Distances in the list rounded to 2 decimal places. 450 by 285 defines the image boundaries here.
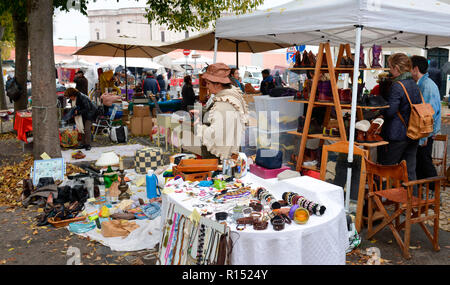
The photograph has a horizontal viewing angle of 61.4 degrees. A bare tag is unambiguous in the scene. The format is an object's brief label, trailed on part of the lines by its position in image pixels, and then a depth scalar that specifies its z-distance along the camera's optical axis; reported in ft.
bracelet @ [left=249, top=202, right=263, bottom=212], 9.08
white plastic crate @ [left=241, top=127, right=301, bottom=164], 19.31
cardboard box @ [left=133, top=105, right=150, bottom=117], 35.29
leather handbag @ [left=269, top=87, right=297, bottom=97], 20.16
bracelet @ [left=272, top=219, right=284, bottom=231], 8.05
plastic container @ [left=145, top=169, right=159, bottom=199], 16.33
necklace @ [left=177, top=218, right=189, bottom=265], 8.88
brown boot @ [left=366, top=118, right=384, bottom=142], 15.30
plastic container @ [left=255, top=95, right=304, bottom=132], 19.35
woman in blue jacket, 15.14
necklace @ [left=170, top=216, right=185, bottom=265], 9.10
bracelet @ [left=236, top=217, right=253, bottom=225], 8.29
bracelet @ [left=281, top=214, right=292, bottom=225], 8.36
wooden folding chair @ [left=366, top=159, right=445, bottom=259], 12.09
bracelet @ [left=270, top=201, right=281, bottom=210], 9.04
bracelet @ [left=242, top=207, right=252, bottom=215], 8.85
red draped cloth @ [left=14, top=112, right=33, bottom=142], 27.84
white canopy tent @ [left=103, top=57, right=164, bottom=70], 60.39
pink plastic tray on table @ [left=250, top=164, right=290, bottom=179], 11.50
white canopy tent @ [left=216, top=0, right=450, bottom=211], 13.24
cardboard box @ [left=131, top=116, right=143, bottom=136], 35.58
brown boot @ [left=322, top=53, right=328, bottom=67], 16.95
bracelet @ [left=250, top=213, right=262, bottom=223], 8.30
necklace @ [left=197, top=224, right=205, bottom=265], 8.29
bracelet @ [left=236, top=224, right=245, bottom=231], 8.05
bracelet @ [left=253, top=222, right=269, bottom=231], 8.05
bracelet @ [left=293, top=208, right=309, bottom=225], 8.36
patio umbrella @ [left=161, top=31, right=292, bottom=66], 32.68
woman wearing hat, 11.78
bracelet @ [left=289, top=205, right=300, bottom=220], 8.55
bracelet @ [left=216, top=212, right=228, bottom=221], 8.50
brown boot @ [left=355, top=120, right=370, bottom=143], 15.31
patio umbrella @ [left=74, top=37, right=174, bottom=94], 39.32
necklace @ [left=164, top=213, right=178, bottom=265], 9.39
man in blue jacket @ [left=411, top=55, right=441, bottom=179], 16.99
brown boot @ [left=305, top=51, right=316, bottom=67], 17.79
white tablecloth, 7.97
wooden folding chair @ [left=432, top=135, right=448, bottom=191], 18.76
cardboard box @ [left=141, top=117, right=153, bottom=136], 35.81
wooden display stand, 15.81
